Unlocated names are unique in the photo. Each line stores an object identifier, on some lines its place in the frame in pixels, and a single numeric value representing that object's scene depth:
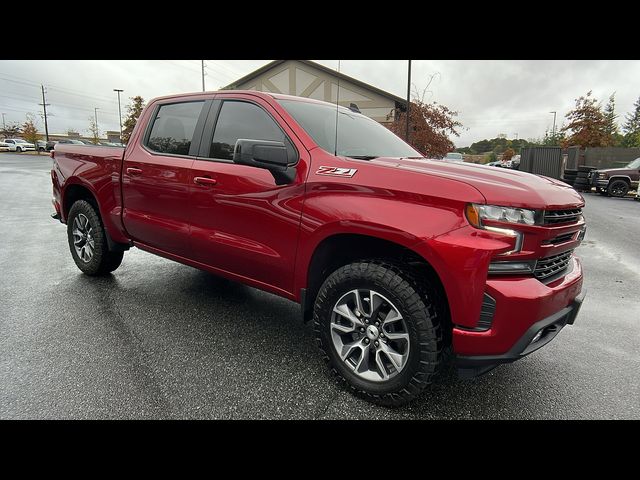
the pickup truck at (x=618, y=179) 17.12
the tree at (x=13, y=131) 71.70
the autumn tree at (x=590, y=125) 32.97
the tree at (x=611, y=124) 34.50
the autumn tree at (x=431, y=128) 21.97
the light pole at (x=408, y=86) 17.80
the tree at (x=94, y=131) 59.81
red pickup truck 2.10
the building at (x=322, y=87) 30.25
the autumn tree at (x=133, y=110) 42.36
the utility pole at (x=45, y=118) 63.92
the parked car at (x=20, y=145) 51.87
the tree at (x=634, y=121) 70.70
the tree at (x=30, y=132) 60.41
